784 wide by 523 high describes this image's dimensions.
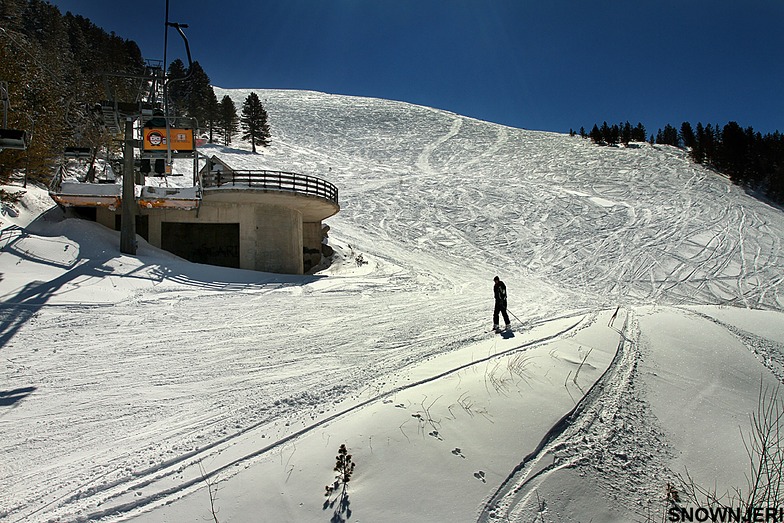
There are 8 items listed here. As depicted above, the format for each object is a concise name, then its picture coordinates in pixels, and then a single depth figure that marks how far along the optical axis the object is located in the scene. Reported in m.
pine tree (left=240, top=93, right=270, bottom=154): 62.19
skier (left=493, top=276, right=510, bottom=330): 11.16
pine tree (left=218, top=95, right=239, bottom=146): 64.50
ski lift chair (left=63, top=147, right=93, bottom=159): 17.11
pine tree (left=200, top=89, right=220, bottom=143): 64.50
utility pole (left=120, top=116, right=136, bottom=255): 16.45
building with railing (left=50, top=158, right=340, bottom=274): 19.59
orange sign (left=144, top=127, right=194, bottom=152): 14.45
